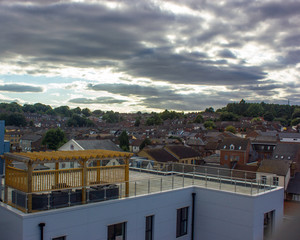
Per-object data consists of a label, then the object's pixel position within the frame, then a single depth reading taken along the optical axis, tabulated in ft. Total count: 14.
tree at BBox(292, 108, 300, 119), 584.40
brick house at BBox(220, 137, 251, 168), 204.85
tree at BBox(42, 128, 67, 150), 262.94
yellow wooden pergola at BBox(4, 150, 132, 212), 28.53
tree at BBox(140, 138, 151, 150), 268.04
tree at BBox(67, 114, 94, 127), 588.91
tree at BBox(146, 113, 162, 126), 570.87
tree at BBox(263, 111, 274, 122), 624.18
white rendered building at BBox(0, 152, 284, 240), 27.61
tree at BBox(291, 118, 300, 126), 532.36
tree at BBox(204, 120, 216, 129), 482.04
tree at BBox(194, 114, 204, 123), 568.82
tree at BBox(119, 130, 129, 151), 259.39
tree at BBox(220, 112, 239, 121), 538.47
